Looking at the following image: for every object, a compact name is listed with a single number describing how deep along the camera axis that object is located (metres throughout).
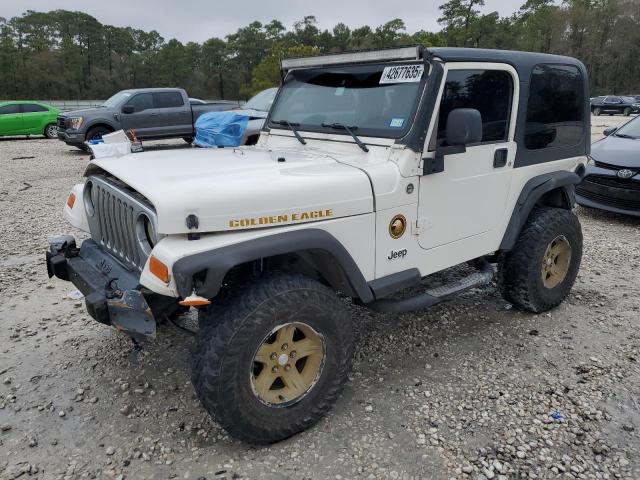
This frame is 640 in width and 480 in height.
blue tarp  9.21
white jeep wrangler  2.46
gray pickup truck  13.48
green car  17.14
